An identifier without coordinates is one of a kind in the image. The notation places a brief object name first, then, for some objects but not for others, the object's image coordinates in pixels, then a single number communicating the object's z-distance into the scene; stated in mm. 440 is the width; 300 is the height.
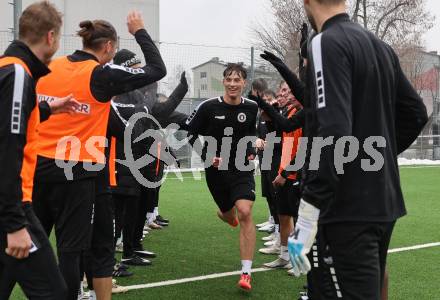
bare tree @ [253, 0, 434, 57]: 36559
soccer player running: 6422
